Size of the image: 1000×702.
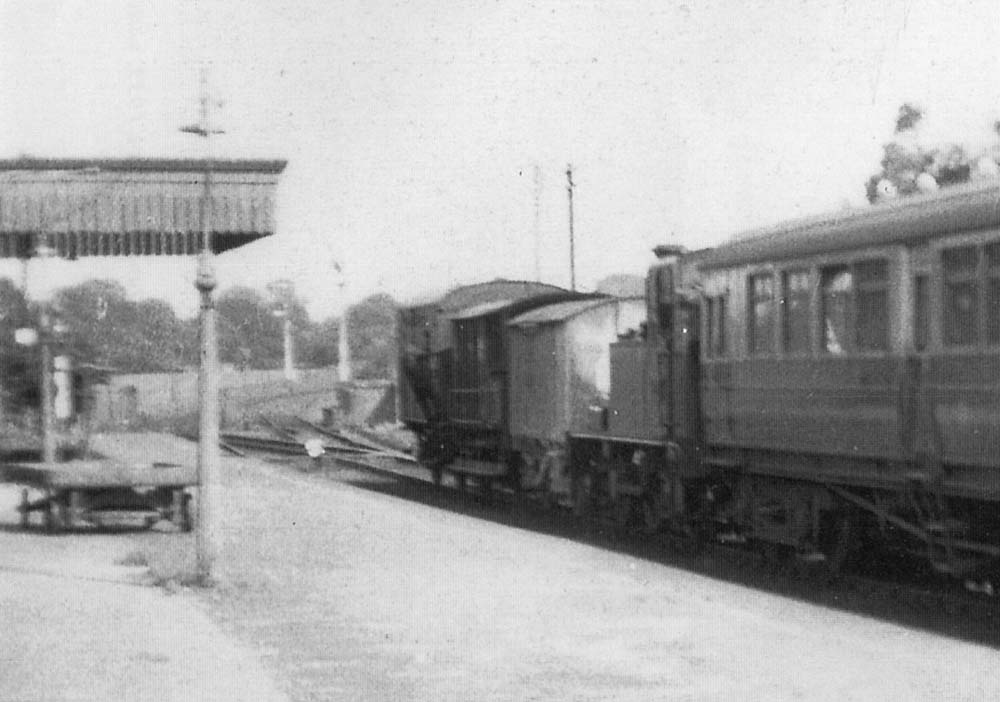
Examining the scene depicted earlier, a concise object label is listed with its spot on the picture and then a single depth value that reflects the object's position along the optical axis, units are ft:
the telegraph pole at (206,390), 45.55
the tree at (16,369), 116.37
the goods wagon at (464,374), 81.97
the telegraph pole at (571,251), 172.33
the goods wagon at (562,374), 71.41
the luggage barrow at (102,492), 59.88
